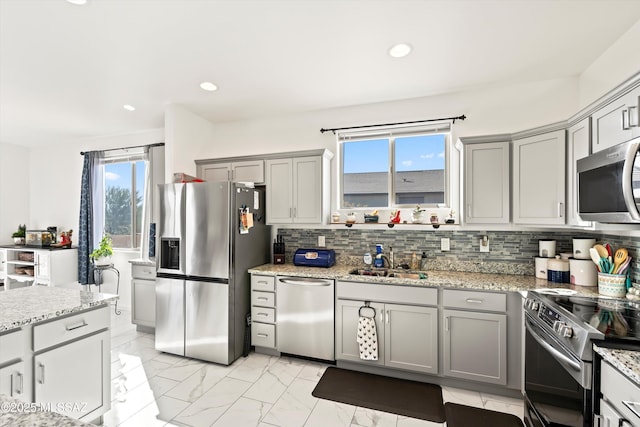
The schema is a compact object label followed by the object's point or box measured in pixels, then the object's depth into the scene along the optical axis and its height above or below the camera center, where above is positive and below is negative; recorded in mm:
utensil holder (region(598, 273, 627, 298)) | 1979 -495
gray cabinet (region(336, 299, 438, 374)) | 2471 -1074
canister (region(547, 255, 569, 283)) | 2391 -473
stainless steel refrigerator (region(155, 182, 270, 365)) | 2840 -569
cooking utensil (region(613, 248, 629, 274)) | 2012 -308
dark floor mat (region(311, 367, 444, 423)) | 2182 -1478
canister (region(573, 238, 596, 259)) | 2314 -265
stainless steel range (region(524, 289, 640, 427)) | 1337 -693
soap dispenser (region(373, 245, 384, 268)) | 3053 -495
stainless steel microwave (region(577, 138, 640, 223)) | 1463 +168
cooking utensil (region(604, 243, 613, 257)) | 2127 -261
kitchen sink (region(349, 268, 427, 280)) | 2815 -595
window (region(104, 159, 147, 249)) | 4516 +191
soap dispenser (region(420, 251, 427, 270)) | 3008 -497
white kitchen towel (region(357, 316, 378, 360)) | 2583 -1124
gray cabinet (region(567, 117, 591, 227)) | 2027 +430
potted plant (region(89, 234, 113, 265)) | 4109 -566
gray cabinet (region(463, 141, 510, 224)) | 2564 +278
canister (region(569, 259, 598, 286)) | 2254 -463
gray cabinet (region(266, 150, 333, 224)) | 3152 +265
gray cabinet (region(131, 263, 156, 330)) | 3594 -1039
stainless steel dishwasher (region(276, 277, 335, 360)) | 2781 -1021
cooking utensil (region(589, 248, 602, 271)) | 2133 -318
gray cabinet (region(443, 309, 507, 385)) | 2295 -1077
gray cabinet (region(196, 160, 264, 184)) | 3389 +510
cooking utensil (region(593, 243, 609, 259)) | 2121 -276
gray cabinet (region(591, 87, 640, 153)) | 1564 +547
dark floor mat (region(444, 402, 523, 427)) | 2020 -1469
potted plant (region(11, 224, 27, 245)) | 4938 -399
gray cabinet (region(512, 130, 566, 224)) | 2268 +285
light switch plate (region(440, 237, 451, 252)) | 2953 -313
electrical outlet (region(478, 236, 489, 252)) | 2828 -299
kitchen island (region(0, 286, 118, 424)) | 1467 -767
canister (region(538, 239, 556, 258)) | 2541 -306
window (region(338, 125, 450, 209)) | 3166 +507
